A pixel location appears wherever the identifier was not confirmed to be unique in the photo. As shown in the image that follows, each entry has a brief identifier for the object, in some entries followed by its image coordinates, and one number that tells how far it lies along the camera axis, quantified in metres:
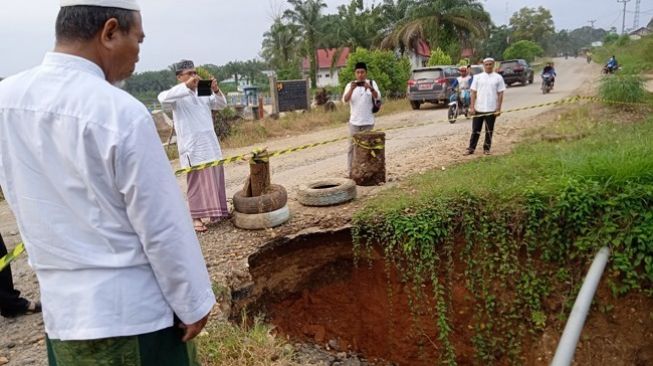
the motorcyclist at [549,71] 20.22
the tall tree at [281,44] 40.84
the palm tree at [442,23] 26.70
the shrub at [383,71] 18.44
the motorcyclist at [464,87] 13.67
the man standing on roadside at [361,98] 6.76
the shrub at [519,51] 51.06
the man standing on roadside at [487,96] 7.57
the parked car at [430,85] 17.22
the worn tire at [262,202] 5.33
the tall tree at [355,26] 34.12
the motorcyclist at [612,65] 23.42
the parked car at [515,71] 27.05
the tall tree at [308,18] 39.50
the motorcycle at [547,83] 20.14
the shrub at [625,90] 11.19
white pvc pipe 1.91
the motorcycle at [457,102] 13.58
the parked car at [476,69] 20.44
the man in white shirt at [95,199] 1.40
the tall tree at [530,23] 67.44
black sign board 17.23
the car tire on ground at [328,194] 5.72
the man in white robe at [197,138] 5.16
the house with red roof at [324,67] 46.12
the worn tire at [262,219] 5.30
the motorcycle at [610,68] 23.23
